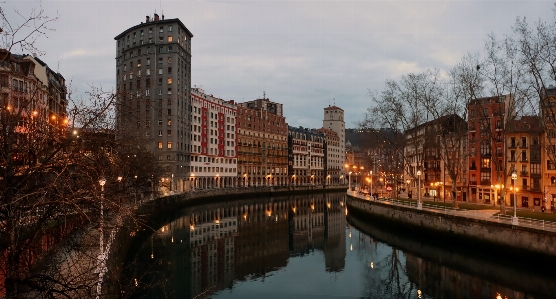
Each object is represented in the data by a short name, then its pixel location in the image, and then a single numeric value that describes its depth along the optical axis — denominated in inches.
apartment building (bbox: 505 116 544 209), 2343.8
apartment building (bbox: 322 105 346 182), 7440.9
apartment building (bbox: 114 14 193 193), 3659.0
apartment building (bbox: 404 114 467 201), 2169.0
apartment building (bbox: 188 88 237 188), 4153.5
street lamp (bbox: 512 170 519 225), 1398.9
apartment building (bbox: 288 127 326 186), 5873.0
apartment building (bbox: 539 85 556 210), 2266.2
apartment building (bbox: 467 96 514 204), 2573.8
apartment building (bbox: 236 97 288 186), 4960.6
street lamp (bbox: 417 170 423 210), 1985.2
